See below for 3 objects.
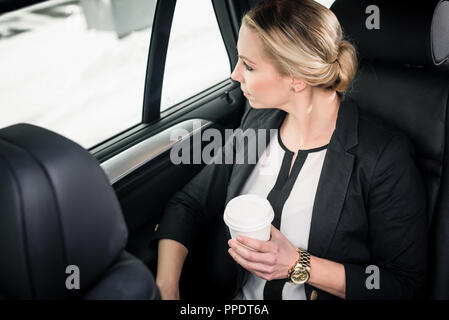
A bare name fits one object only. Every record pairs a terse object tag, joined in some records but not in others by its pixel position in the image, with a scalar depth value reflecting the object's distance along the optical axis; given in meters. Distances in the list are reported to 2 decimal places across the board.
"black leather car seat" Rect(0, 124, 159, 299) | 0.65
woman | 1.16
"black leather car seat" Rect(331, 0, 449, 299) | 1.23
